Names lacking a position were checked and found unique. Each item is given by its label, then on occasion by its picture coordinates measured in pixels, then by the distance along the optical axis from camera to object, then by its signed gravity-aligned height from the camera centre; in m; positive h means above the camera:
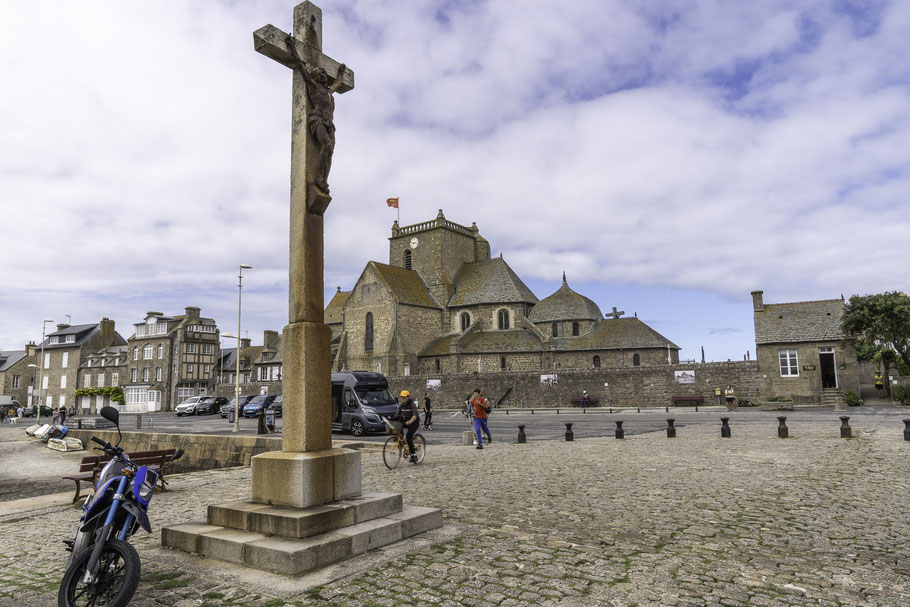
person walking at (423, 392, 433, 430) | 22.94 -1.52
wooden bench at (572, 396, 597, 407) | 39.34 -1.79
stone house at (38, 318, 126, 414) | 67.81 +3.63
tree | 32.16 +2.64
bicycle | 11.68 -1.42
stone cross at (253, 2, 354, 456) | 5.59 +1.29
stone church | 47.25 +4.60
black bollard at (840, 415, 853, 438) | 15.05 -1.57
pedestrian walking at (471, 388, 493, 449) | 14.89 -0.88
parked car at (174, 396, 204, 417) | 45.81 -1.98
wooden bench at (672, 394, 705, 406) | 35.62 -1.64
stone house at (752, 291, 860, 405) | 34.47 +0.66
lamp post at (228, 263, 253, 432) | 28.24 +4.91
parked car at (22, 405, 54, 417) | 50.81 -2.20
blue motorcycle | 3.81 -1.07
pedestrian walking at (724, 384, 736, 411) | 30.83 -1.35
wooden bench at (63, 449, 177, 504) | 9.43 -1.36
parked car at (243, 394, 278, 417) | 37.27 -1.50
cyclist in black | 12.14 -0.82
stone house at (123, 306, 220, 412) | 60.28 +2.23
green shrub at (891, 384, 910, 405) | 31.02 -1.35
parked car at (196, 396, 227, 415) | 46.22 -1.77
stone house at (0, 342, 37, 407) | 69.12 +1.27
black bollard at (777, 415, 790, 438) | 15.48 -1.57
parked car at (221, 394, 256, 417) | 36.37 -1.42
